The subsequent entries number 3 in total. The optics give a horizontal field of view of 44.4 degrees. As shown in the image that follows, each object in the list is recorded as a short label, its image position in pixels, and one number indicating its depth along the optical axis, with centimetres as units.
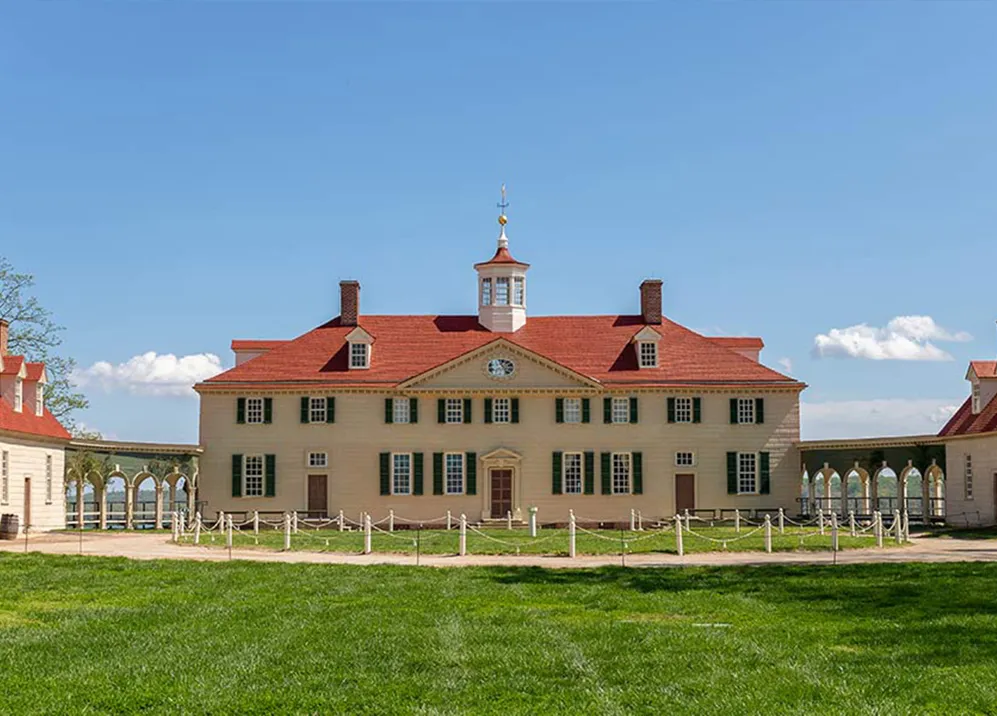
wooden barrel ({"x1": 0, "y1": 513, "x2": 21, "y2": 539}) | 3244
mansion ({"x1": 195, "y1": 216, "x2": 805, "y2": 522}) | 4488
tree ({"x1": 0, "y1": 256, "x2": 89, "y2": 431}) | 4928
